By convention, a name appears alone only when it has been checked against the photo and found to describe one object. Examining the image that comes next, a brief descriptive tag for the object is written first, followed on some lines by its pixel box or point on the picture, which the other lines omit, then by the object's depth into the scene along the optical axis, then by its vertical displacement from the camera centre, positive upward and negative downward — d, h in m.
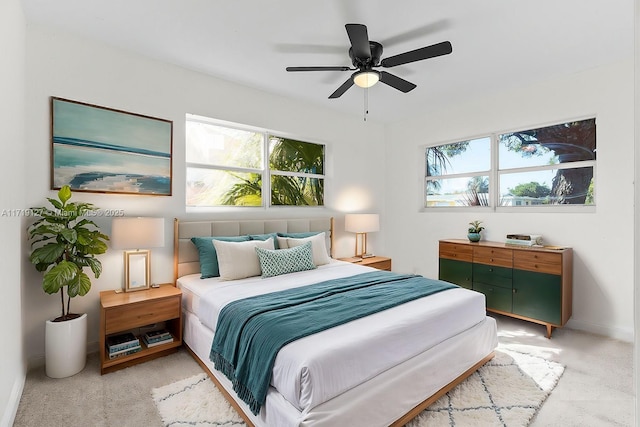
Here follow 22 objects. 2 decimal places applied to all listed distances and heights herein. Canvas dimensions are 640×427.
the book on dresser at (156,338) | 2.64 -1.11
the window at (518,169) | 3.34 +0.55
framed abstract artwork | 2.55 +0.54
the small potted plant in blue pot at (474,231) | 3.80 -0.23
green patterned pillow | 2.98 -0.49
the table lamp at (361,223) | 4.37 -0.16
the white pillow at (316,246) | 3.46 -0.40
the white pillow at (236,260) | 2.86 -0.46
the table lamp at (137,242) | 2.52 -0.27
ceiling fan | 2.12 +1.16
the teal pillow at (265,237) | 3.37 -0.28
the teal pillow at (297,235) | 3.65 -0.28
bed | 1.50 -0.85
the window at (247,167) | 3.48 +0.55
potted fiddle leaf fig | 2.21 -0.41
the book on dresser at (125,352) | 2.43 -1.14
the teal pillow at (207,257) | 2.97 -0.45
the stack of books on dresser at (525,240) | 3.36 -0.30
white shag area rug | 1.87 -1.25
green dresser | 3.04 -0.70
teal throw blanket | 1.68 -0.65
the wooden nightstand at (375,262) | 4.18 -0.68
